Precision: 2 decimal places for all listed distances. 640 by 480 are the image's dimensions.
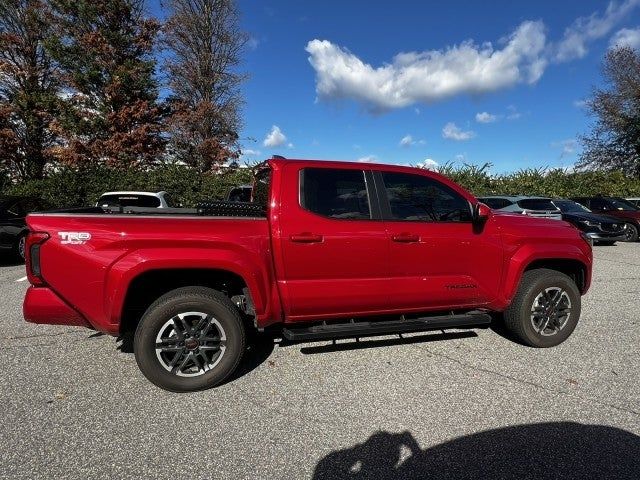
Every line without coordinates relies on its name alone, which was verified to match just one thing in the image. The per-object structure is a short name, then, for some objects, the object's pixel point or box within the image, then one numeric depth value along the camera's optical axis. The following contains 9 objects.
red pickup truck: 3.34
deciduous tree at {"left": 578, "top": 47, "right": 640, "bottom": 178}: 33.88
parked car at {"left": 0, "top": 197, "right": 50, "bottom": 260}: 9.80
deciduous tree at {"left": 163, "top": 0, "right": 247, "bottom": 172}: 22.02
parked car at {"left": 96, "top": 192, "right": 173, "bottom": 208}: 10.35
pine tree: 19.30
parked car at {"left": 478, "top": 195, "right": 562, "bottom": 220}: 13.96
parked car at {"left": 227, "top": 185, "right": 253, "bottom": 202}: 11.38
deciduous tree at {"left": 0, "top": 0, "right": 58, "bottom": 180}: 20.23
